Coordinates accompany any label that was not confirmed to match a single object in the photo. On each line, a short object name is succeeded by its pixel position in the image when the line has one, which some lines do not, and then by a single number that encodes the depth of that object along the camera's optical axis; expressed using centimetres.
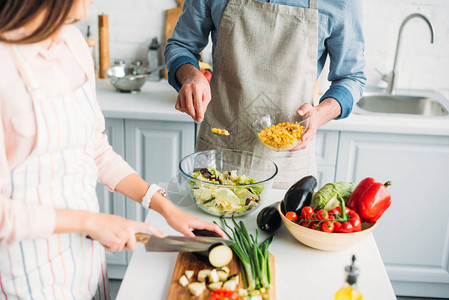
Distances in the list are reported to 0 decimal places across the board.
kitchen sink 277
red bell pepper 122
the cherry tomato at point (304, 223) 120
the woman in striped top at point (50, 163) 88
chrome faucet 262
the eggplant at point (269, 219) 129
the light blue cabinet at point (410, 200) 238
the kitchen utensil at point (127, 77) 254
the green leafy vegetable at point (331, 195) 126
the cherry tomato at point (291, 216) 124
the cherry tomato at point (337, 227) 118
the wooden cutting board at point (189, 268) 102
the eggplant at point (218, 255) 110
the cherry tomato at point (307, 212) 122
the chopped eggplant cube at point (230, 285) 103
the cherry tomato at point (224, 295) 98
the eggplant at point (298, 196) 127
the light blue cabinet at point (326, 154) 237
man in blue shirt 158
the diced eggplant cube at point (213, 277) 105
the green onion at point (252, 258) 106
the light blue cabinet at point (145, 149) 242
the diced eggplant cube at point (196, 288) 102
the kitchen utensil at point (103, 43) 279
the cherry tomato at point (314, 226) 119
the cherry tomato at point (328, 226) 118
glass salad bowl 133
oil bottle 89
